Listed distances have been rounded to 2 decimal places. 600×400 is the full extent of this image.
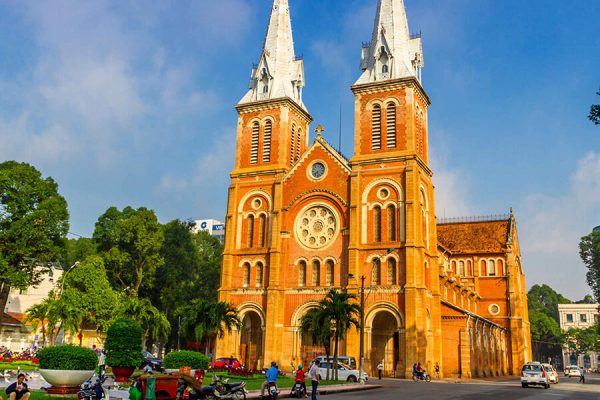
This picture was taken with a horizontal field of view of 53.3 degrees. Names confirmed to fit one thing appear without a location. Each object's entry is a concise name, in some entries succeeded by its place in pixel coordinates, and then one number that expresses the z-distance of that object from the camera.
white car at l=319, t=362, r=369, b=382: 40.56
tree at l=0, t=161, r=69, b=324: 48.12
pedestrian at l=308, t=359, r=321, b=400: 23.91
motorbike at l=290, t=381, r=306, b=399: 26.37
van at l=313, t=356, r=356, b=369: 42.12
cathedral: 47.78
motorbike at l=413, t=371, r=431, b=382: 43.25
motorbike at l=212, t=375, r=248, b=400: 22.20
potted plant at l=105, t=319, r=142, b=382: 27.03
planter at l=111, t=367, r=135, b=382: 27.41
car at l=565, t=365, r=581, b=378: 72.31
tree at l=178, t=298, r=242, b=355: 43.40
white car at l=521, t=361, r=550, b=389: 40.03
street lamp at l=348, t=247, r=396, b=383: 37.34
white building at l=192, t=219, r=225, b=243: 172.40
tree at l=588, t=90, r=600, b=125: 20.09
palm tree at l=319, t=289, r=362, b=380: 39.12
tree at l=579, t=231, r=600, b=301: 77.69
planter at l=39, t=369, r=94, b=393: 21.58
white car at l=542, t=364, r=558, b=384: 45.51
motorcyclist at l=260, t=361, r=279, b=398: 24.31
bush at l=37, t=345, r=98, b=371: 21.80
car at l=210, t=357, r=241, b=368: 44.24
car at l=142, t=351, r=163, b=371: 34.82
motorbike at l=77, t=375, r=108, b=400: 18.81
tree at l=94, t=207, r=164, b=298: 61.28
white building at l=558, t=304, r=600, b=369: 146.25
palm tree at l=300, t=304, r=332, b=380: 38.50
